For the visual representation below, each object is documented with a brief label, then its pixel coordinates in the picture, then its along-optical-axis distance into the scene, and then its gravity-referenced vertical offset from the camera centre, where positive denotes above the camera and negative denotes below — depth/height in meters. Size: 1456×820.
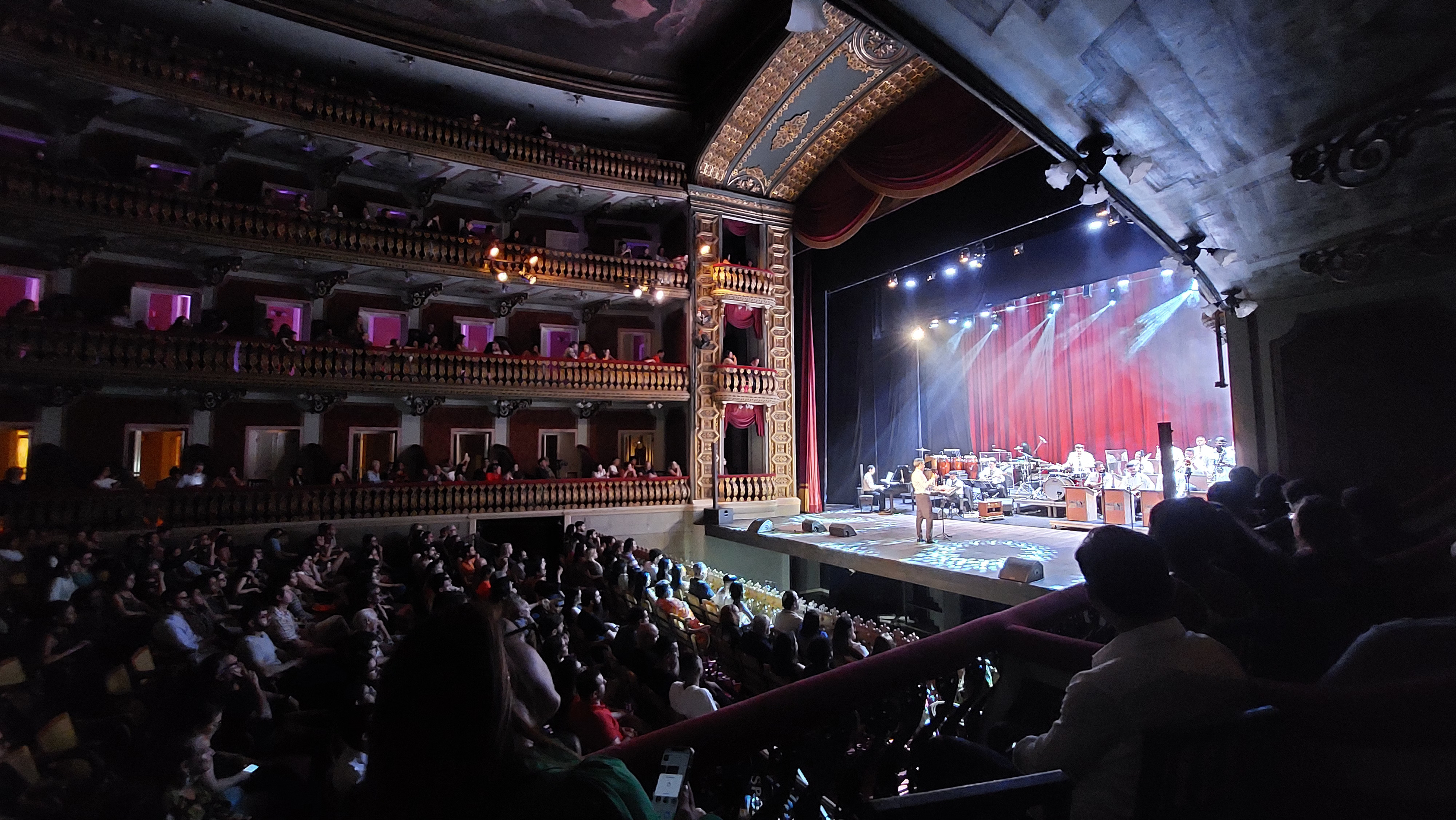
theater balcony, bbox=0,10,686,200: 9.49 +6.35
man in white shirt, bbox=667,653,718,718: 3.87 -1.53
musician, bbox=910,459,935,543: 10.28 -0.67
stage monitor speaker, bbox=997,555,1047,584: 7.01 -1.34
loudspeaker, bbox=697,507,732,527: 14.04 -1.33
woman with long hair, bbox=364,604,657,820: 1.11 -0.51
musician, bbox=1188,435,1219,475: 11.83 -0.15
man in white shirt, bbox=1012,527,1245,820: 1.63 -0.65
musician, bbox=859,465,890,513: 15.39 -0.86
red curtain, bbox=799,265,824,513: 16.31 +1.23
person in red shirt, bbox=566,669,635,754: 3.79 -1.60
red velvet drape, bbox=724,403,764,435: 15.19 +0.99
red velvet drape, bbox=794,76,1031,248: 10.47 +5.63
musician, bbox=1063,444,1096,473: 14.51 -0.21
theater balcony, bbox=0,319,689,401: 9.62 +1.75
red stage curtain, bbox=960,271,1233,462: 13.81 +1.93
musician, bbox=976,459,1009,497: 15.33 -0.60
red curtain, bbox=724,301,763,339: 15.25 +3.40
